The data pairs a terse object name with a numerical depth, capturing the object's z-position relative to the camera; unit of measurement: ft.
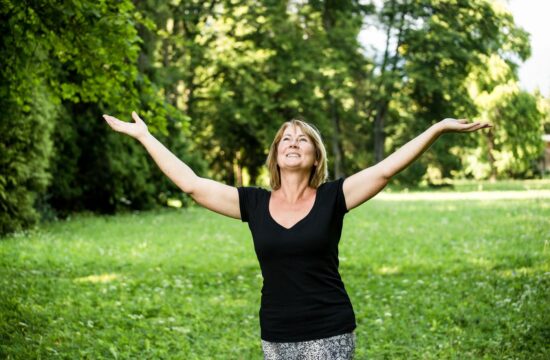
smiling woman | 10.77
